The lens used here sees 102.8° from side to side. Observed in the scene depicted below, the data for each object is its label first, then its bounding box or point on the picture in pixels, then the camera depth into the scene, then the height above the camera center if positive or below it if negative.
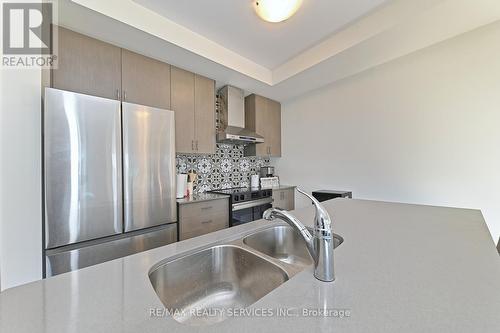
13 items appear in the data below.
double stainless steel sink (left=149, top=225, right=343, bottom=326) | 0.74 -0.46
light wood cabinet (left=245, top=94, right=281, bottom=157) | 3.37 +0.80
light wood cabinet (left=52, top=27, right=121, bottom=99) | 1.61 +0.91
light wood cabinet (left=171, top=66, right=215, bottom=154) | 2.34 +0.73
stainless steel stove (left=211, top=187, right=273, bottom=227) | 2.62 -0.49
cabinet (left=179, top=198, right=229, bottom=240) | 2.10 -0.55
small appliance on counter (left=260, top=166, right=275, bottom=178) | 3.76 -0.07
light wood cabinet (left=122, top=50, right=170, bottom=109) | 1.95 +0.93
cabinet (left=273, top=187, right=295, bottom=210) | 3.31 -0.52
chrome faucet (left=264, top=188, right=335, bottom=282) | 0.62 -0.25
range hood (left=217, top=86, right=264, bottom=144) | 2.91 +0.80
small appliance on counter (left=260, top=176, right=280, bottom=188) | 3.51 -0.25
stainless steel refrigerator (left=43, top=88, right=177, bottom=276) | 1.35 -0.07
